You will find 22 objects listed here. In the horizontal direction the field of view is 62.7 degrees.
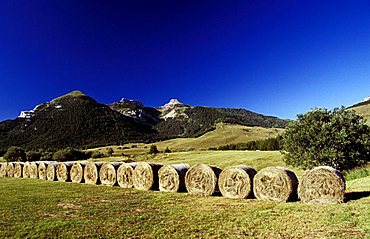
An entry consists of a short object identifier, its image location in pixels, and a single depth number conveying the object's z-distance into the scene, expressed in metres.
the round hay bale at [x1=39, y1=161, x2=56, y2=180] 23.31
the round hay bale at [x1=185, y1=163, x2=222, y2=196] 13.34
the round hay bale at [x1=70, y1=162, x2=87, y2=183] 20.08
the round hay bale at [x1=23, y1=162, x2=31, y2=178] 25.50
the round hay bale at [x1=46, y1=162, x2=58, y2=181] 22.20
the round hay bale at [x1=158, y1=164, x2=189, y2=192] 14.60
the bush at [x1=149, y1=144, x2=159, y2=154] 72.09
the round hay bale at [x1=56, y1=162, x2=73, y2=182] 21.23
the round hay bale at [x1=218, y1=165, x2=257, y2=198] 12.23
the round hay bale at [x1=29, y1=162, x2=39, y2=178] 24.39
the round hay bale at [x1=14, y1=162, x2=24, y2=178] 26.66
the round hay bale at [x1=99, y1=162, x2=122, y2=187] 17.84
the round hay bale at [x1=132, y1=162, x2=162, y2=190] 15.61
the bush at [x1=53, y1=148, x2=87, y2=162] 61.09
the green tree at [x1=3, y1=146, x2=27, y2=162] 58.81
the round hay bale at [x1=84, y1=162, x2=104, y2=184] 18.91
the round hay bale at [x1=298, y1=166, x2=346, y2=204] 10.23
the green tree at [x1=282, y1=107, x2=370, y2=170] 19.25
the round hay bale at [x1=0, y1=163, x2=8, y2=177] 29.09
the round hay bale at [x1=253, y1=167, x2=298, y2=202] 11.16
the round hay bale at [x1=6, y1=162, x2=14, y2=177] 27.94
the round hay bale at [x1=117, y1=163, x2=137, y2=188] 16.86
